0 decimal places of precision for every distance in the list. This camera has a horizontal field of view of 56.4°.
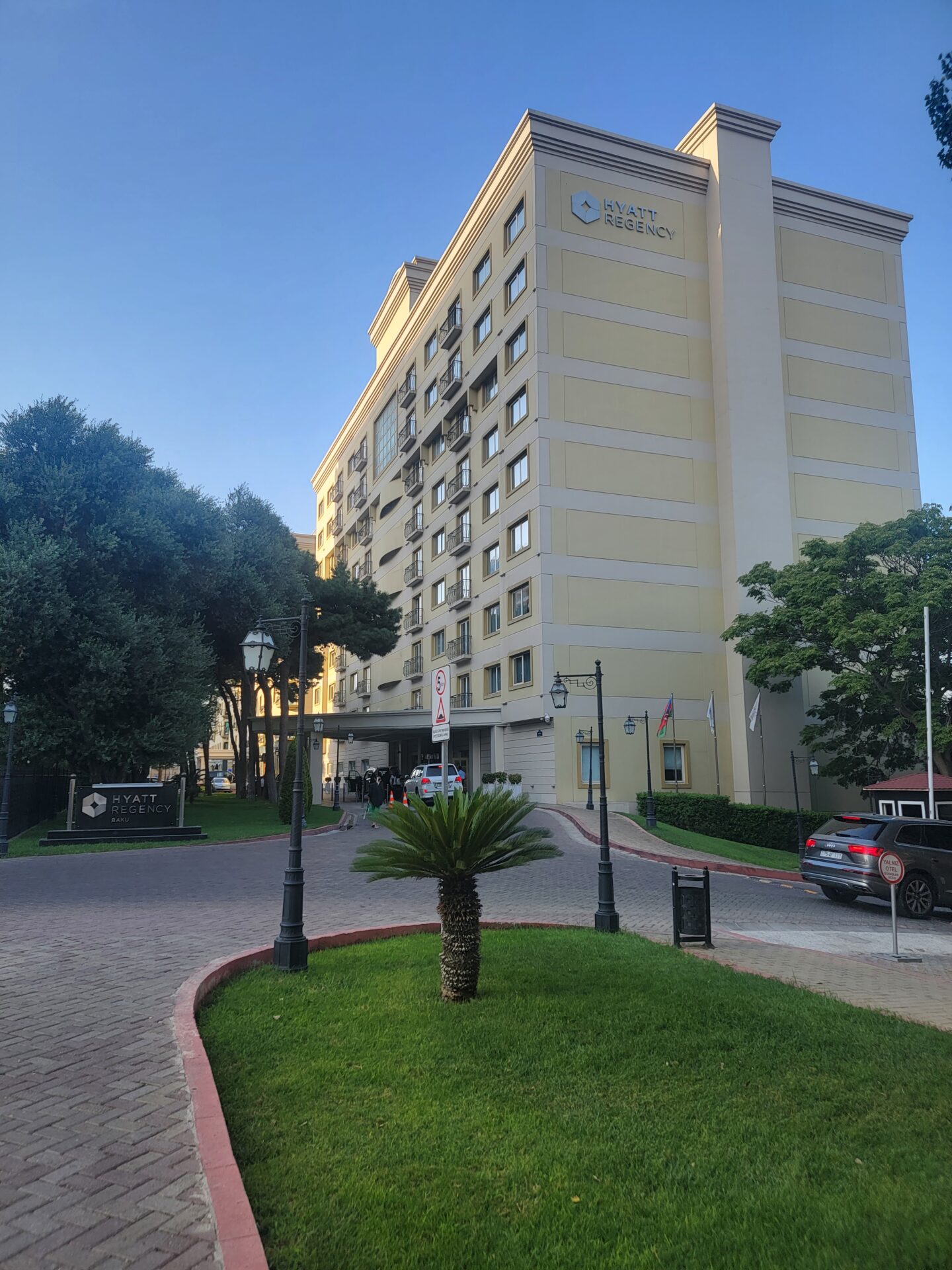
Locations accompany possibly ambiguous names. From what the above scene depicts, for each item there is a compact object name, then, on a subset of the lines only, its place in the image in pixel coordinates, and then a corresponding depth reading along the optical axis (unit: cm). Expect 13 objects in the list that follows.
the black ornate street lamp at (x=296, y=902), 798
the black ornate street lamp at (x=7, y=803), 1977
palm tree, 679
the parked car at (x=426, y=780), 3232
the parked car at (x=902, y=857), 1401
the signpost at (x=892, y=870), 1022
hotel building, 3447
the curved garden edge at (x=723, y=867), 1927
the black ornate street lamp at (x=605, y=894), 1034
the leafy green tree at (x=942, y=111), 658
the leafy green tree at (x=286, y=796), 2803
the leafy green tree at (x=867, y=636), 2677
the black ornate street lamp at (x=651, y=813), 2586
